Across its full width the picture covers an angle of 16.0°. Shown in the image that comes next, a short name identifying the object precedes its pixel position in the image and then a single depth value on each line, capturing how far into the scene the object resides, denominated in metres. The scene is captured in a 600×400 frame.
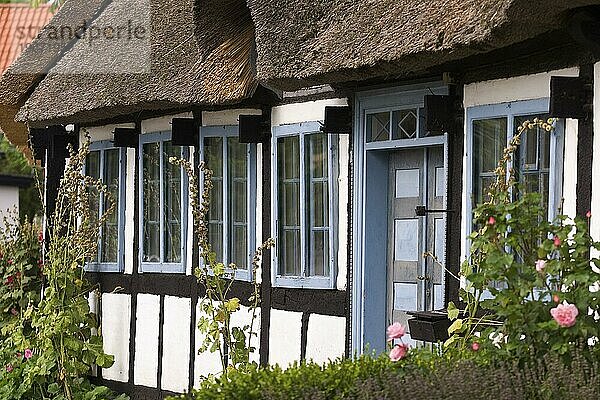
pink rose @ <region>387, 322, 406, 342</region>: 10.78
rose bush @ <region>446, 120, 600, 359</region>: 10.29
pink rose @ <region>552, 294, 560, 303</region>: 10.32
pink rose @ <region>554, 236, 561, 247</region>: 10.38
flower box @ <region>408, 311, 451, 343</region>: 12.70
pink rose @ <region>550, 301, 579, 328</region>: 10.03
